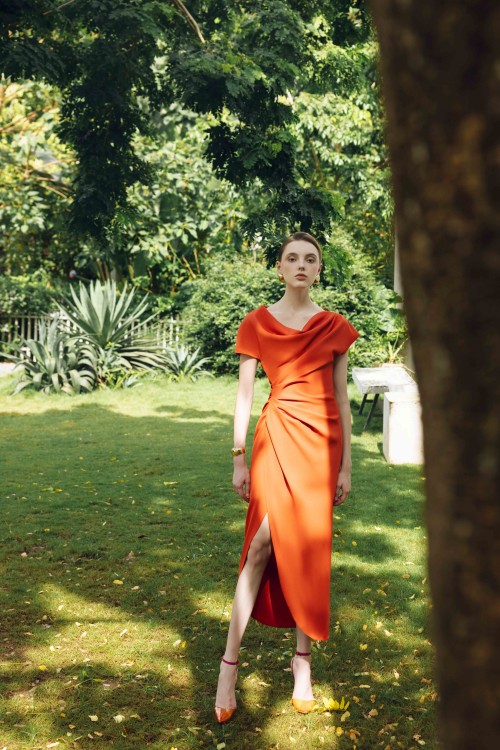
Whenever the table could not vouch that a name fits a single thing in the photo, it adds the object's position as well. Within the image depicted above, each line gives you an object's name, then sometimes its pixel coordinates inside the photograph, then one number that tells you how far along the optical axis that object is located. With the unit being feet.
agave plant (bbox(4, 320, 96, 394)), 49.67
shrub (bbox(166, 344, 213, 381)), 55.31
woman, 12.01
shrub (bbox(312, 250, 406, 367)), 53.31
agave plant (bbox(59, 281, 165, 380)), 52.16
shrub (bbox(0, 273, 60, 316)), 61.21
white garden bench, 32.86
